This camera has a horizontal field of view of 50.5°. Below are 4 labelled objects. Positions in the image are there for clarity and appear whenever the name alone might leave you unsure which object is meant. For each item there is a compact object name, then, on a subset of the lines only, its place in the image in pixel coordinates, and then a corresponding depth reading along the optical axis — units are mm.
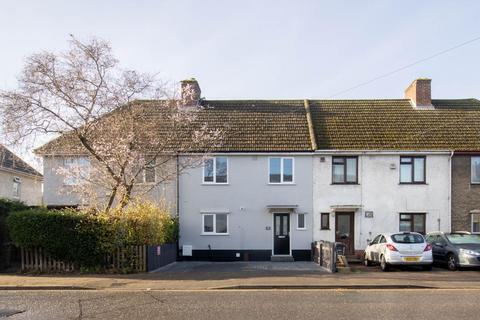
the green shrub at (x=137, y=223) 16797
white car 18094
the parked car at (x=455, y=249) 18250
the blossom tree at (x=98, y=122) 17219
